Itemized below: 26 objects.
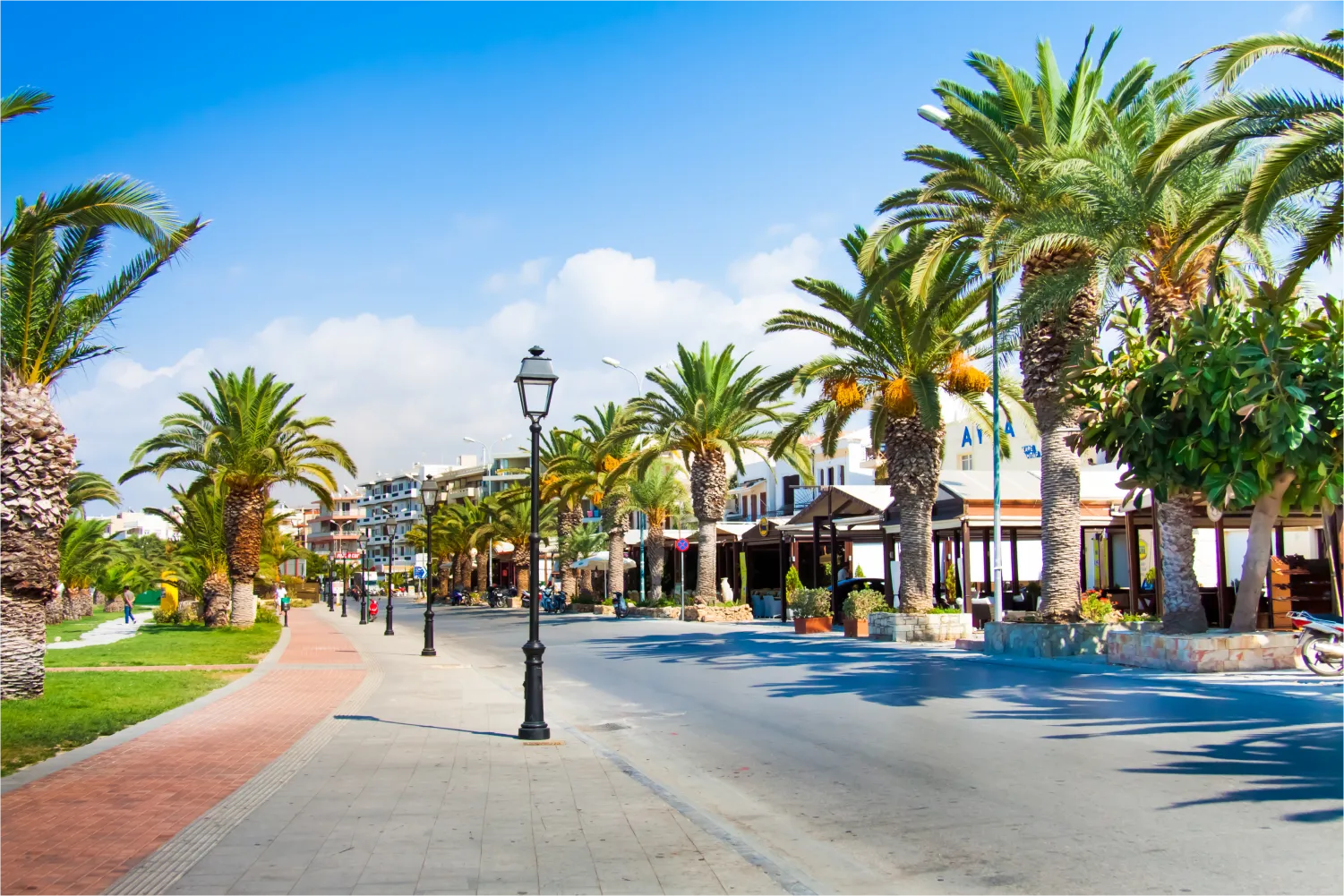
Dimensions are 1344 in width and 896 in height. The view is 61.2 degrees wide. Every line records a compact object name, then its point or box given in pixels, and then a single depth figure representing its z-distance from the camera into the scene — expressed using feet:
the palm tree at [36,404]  48.60
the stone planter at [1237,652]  55.83
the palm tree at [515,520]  225.97
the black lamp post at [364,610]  155.12
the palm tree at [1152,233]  58.85
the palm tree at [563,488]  176.76
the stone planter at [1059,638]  66.90
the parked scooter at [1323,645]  51.42
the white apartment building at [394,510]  534.37
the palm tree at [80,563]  156.25
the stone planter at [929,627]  86.48
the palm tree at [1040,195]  67.62
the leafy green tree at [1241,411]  51.93
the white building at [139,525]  479.17
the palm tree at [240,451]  121.19
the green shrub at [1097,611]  69.41
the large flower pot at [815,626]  99.98
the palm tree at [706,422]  134.31
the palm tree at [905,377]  86.48
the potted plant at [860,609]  93.50
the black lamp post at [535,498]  39.40
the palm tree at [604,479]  169.48
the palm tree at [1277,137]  43.19
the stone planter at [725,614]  132.98
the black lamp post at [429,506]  90.07
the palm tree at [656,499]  161.79
